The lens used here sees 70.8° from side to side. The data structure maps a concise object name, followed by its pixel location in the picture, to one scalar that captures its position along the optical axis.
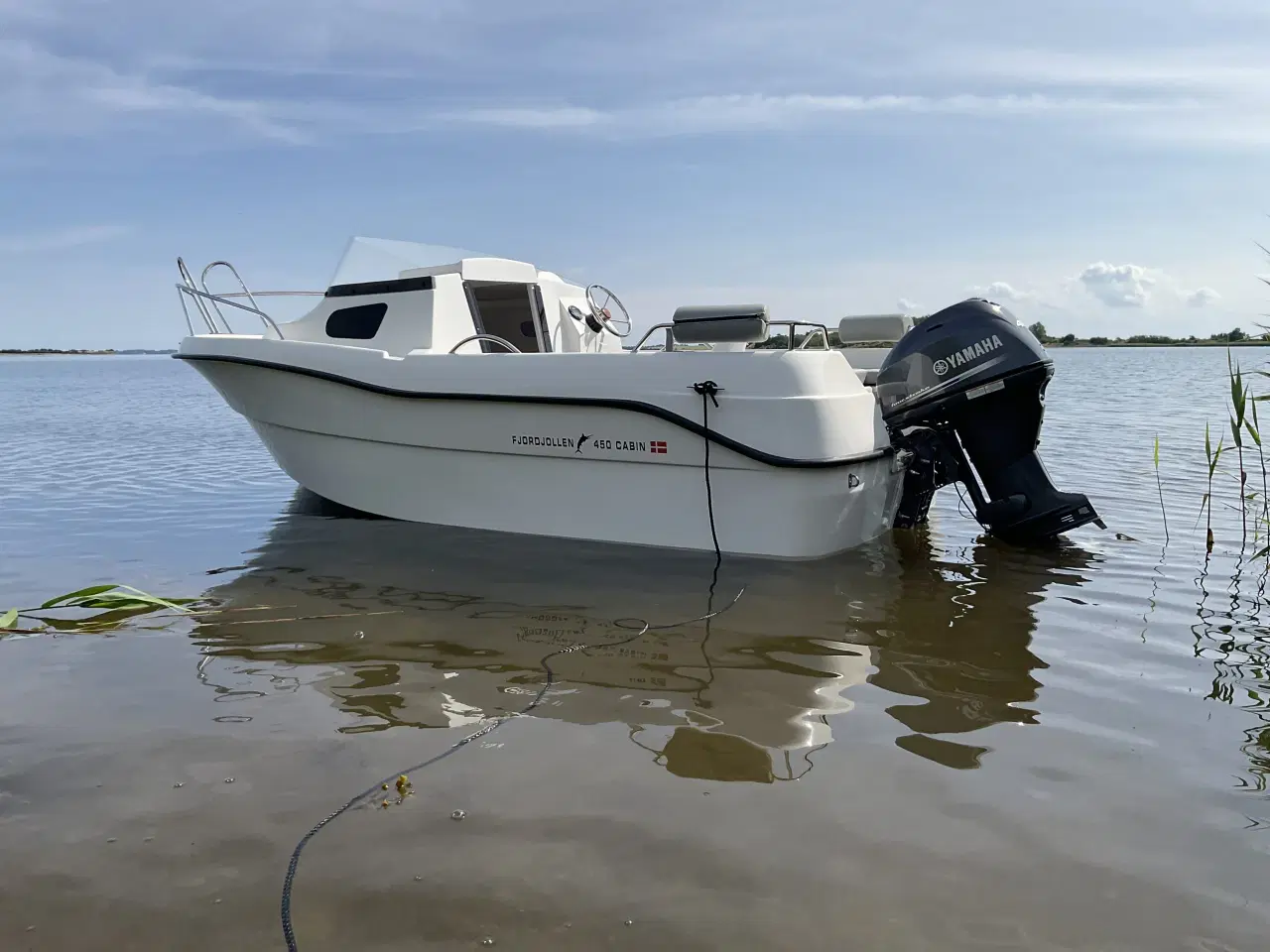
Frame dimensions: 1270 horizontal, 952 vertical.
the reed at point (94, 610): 4.32
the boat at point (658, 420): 5.14
